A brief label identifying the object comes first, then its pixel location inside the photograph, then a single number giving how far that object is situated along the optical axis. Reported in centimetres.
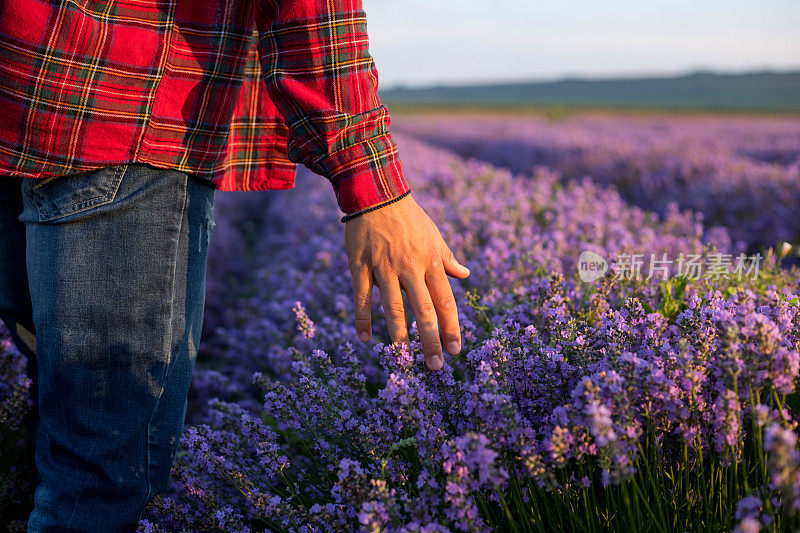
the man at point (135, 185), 144
